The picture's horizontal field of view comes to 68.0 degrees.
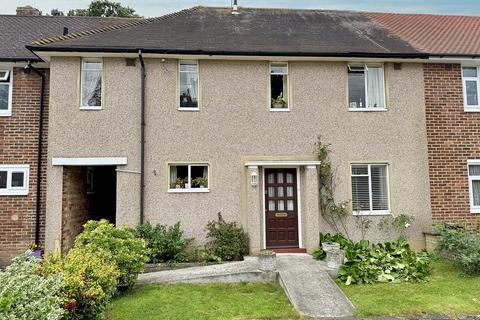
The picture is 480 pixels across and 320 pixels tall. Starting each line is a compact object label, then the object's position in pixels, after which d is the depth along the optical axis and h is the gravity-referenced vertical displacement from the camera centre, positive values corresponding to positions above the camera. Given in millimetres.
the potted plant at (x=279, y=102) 11219 +2604
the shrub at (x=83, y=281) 5305 -1528
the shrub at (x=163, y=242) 9539 -1507
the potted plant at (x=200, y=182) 10648 +120
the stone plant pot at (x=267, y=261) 8484 -1815
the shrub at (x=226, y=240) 9805 -1542
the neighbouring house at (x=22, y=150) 10734 +1162
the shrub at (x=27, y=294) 4156 -1319
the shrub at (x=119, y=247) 7535 -1288
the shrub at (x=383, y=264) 8469 -1997
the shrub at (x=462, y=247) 8547 -1587
